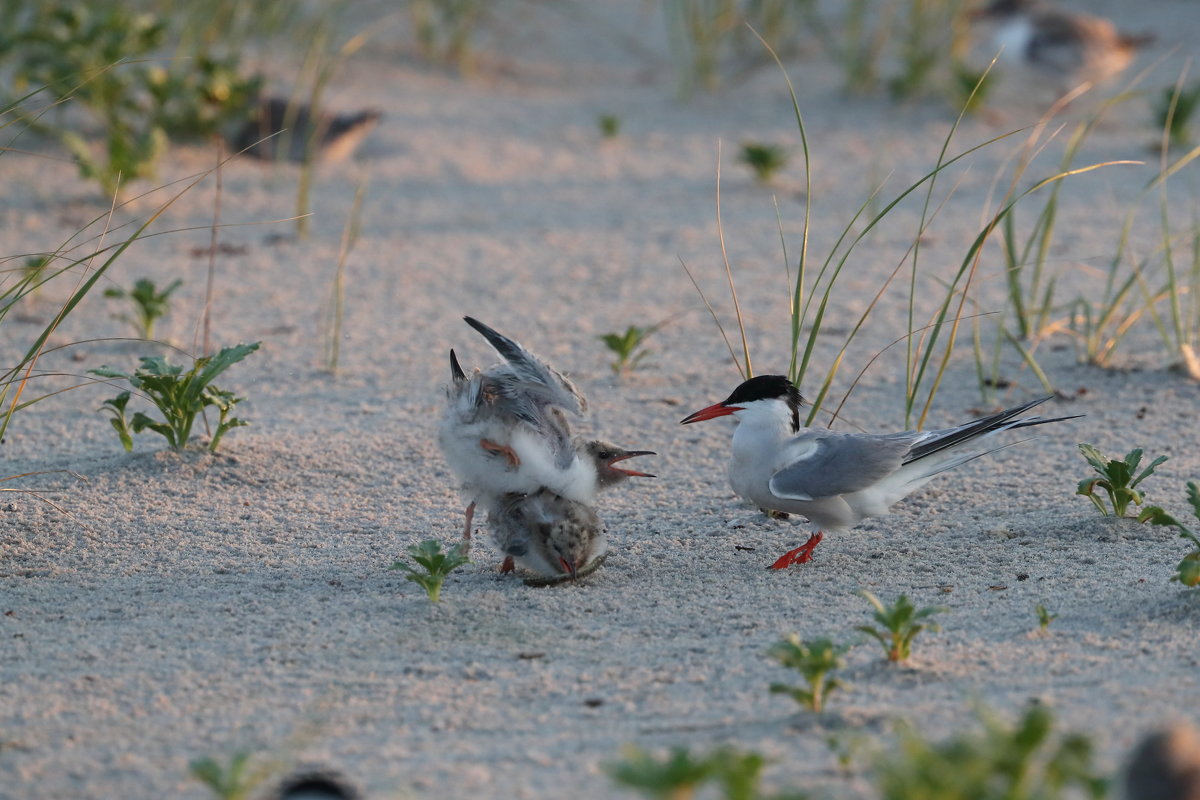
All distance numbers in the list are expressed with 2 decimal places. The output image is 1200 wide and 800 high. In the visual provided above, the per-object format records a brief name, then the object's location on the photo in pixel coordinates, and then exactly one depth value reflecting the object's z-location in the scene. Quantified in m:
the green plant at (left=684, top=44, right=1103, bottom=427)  7.05
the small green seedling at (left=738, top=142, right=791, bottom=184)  13.44
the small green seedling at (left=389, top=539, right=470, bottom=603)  5.85
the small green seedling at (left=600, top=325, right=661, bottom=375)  9.05
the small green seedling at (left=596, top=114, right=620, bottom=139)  15.33
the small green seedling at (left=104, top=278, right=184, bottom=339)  9.02
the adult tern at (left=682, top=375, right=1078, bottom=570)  6.44
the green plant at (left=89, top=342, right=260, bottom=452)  7.05
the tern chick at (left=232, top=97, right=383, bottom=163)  14.16
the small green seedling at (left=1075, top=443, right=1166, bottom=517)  6.59
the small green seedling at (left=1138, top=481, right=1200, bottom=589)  5.35
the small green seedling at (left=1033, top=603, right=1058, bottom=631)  5.36
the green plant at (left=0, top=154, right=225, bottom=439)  5.99
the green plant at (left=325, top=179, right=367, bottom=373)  9.16
